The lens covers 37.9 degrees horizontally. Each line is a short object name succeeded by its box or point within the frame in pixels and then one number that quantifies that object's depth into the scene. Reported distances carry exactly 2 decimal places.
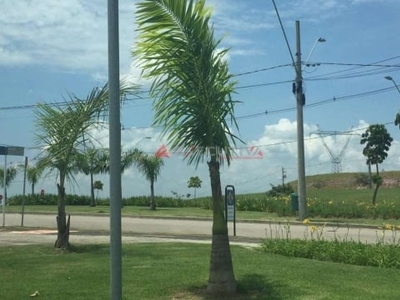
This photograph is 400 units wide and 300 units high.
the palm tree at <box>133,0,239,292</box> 7.83
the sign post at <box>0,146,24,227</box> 23.34
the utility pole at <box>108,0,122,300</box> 4.83
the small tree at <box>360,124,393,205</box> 49.47
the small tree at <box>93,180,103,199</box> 51.26
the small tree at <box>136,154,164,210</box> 39.22
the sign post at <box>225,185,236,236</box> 18.23
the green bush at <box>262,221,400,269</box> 10.53
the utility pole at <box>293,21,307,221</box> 26.50
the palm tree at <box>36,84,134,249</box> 13.48
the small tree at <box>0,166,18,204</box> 49.62
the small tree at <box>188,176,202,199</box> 52.28
